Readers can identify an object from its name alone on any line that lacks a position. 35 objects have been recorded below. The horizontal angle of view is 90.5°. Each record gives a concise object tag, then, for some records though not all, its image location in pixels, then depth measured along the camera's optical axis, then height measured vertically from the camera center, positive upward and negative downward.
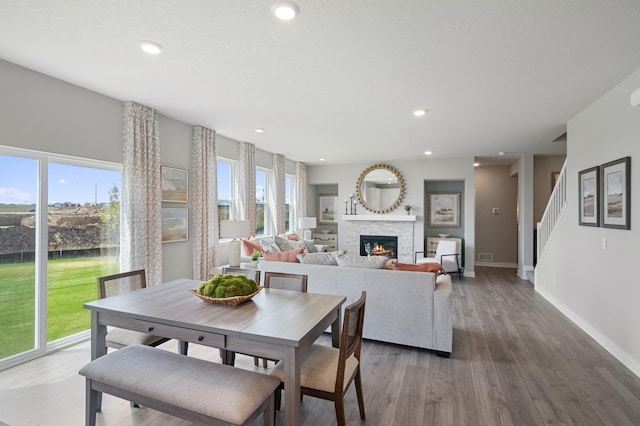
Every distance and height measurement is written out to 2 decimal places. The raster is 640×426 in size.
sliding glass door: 2.90 -0.35
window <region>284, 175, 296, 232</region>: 7.90 +0.21
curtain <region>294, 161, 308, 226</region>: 8.07 +0.54
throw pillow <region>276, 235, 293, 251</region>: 6.13 -0.63
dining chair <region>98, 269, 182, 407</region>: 2.28 -0.64
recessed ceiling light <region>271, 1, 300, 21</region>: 1.96 +1.28
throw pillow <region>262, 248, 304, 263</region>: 3.85 -0.55
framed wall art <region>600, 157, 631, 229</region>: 3.01 +0.20
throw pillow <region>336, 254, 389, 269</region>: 3.41 -0.54
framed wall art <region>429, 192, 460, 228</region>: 7.74 +0.07
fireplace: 7.82 -0.81
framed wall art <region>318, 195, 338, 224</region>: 8.84 +0.07
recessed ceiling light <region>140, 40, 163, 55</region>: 2.41 +1.28
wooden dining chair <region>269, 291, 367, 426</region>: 1.76 -0.92
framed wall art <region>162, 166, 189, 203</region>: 4.29 +0.36
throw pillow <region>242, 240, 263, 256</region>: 5.39 -0.61
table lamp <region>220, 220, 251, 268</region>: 4.85 -0.33
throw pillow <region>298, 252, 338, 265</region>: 3.64 -0.55
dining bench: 1.52 -0.91
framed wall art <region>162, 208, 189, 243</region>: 4.29 -0.19
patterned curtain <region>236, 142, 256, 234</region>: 5.80 +0.50
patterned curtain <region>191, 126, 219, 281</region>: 4.71 +0.14
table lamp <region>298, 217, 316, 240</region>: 7.53 -0.31
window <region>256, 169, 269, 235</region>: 6.70 +0.18
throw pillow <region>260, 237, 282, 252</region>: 5.58 -0.60
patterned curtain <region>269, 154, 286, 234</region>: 6.96 +0.38
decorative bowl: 2.05 -0.57
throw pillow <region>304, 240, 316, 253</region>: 6.57 -0.72
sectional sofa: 3.12 -0.90
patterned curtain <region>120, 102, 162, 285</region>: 3.73 +0.20
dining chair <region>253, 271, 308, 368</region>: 2.55 -0.58
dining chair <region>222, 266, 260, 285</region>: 2.71 -0.54
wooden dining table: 1.59 -0.62
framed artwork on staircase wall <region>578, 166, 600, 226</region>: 3.58 +0.19
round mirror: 7.78 +0.60
